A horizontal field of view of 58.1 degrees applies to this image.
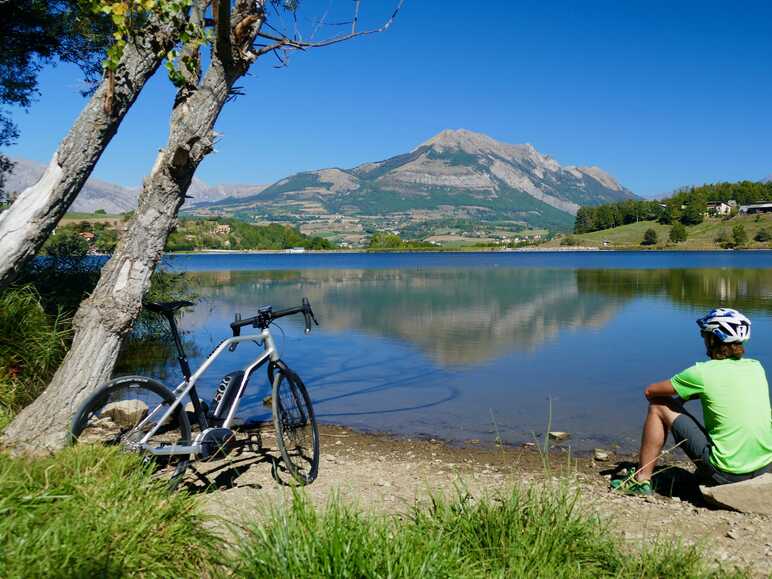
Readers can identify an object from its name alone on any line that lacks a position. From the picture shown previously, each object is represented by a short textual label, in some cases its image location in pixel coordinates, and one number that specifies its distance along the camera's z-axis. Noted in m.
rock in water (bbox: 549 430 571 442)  9.05
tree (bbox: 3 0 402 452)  5.46
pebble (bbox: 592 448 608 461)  8.04
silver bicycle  5.30
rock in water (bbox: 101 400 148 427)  7.47
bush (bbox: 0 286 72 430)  8.49
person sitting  5.59
